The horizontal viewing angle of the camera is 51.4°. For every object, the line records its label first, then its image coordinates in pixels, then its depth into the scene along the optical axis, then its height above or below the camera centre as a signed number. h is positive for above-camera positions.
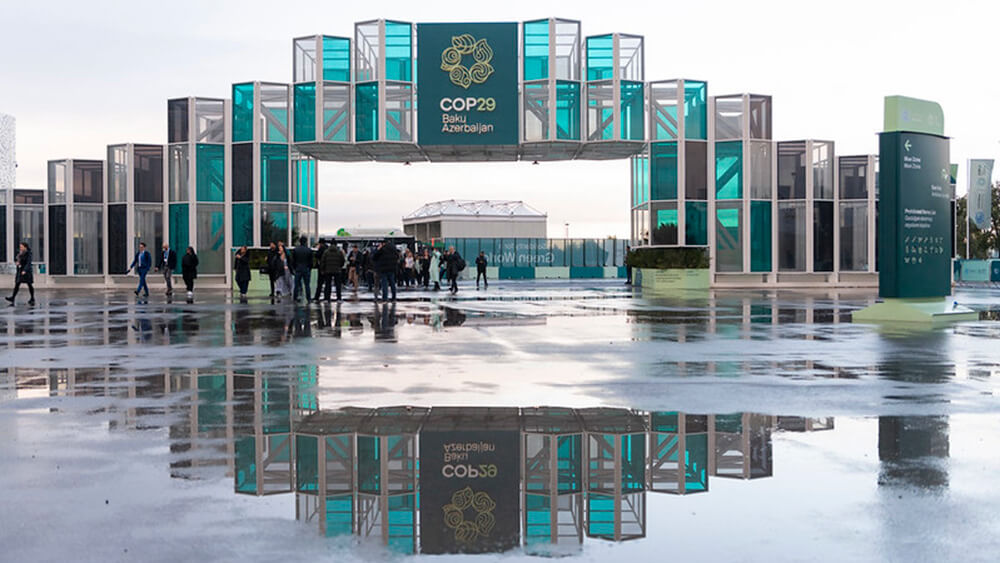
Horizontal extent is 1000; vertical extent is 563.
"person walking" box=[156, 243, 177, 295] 35.39 +0.05
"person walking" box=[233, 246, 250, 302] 32.72 -0.21
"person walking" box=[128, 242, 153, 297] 34.16 -0.02
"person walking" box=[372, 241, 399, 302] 28.69 +0.07
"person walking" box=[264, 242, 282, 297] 32.28 -0.05
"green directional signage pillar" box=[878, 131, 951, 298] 20.11 +0.94
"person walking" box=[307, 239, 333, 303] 29.71 +0.32
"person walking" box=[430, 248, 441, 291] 41.31 -0.24
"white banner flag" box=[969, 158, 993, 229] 50.65 +3.78
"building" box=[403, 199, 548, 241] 93.81 +4.03
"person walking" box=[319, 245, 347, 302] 28.92 -0.01
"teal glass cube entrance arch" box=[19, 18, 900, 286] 39.41 +4.25
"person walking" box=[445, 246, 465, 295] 37.50 -0.05
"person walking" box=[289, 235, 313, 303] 28.83 +0.04
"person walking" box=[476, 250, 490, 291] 45.19 +0.03
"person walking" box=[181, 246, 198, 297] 33.62 -0.15
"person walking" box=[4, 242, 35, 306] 29.02 -0.16
